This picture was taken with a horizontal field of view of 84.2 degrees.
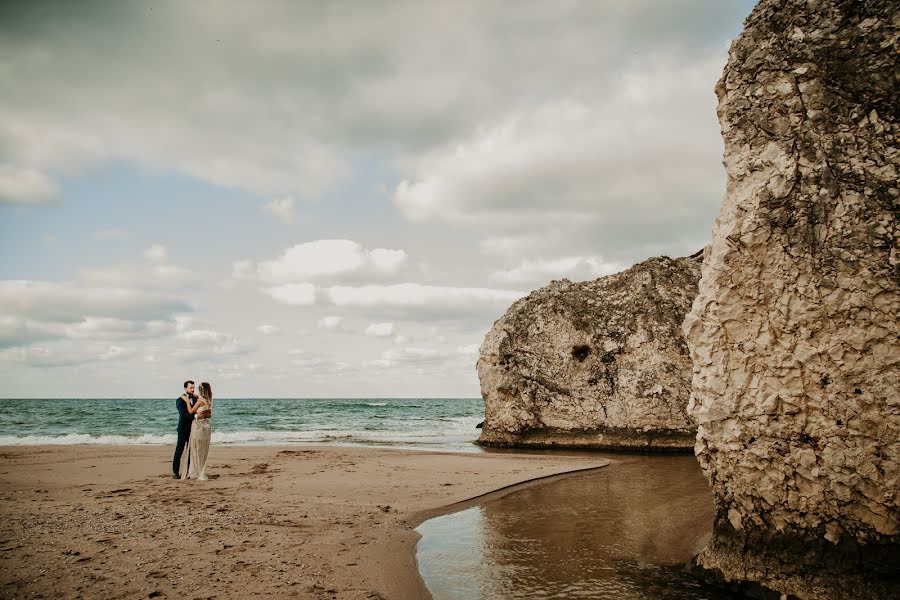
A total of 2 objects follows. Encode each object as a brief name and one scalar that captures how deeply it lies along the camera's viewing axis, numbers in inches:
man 433.1
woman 414.6
